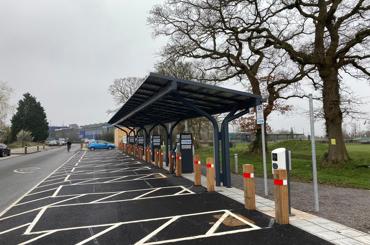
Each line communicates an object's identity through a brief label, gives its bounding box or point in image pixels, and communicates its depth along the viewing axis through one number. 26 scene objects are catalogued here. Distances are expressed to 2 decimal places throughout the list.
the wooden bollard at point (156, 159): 22.08
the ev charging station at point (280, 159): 8.03
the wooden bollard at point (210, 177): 11.74
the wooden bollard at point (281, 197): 7.53
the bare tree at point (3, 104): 72.38
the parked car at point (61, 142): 93.56
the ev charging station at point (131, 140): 39.49
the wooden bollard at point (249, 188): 8.98
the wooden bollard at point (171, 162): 17.61
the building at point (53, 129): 137.60
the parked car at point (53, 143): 90.94
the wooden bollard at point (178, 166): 16.42
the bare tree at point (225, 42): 22.47
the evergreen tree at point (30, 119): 92.69
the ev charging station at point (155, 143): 24.94
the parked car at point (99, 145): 55.27
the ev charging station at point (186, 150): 17.50
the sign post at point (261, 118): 11.02
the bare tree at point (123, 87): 63.22
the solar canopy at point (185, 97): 11.60
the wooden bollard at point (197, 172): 13.09
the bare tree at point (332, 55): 18.52
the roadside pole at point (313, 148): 8.70
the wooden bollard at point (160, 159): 20.91
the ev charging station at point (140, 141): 32.99
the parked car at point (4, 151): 42.91
